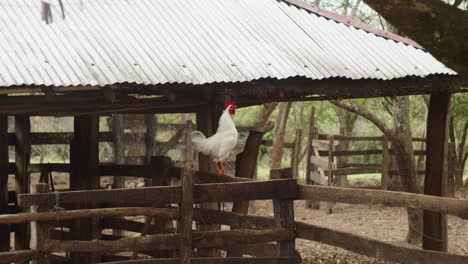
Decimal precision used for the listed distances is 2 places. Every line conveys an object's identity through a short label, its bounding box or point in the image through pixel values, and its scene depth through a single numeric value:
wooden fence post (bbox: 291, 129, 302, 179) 17.83
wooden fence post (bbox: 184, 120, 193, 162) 15.20
